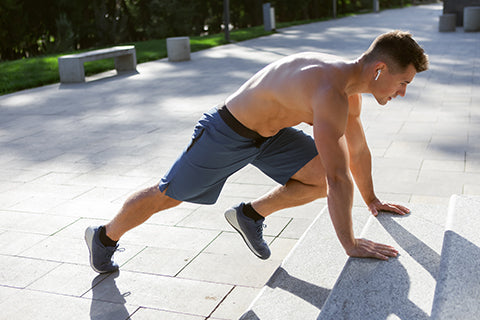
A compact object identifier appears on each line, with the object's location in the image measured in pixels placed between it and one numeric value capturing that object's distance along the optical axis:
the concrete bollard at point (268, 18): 22.52
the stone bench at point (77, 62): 11.75
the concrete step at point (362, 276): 2.68
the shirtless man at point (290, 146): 2.69
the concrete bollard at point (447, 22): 19.61
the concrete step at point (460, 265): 2.18
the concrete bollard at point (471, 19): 19.20
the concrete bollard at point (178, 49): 14.25
